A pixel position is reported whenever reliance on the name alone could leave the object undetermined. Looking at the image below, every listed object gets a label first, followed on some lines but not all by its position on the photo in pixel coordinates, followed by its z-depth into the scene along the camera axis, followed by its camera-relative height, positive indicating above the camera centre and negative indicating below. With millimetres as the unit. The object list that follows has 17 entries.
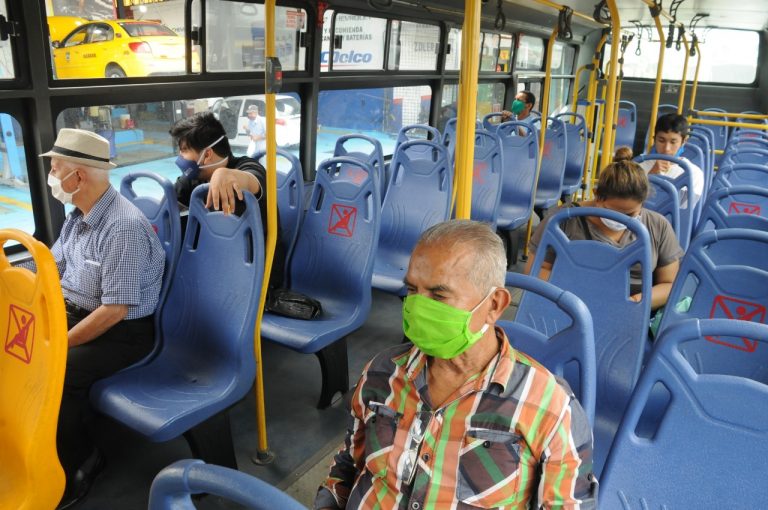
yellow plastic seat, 1653 -830
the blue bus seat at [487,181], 4668 -636
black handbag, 2920 -1024
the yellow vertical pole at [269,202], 2161 -413
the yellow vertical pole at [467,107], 2041 -25
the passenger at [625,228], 2582 -537
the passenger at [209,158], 2762 -309
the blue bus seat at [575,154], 7032 -598
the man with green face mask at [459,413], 1237 -669
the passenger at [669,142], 4051 -270
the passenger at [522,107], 7418 -69
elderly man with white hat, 2320 -773
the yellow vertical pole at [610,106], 3538 -13
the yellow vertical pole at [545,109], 4613 -54
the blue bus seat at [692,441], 1224 -707
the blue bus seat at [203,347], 2150 -1041
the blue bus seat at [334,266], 2883 -910
